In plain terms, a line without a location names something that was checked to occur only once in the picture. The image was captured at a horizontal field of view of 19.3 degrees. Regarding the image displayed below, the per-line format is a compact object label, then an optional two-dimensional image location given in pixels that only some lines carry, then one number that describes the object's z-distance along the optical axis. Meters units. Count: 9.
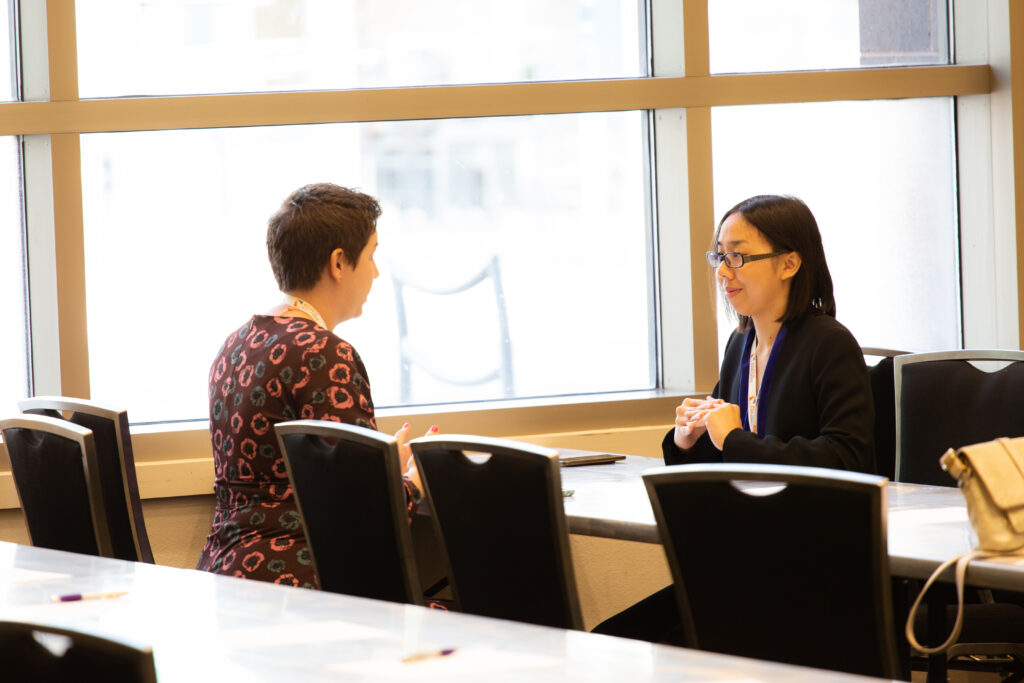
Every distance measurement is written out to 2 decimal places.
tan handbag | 4.93
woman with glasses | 5.56
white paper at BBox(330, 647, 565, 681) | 4.53
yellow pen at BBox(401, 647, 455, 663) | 4.58
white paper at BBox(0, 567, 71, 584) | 4.96
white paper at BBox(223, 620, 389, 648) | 4.65
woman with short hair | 5.35
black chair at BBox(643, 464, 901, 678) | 4.72
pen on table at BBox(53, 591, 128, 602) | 4.84
